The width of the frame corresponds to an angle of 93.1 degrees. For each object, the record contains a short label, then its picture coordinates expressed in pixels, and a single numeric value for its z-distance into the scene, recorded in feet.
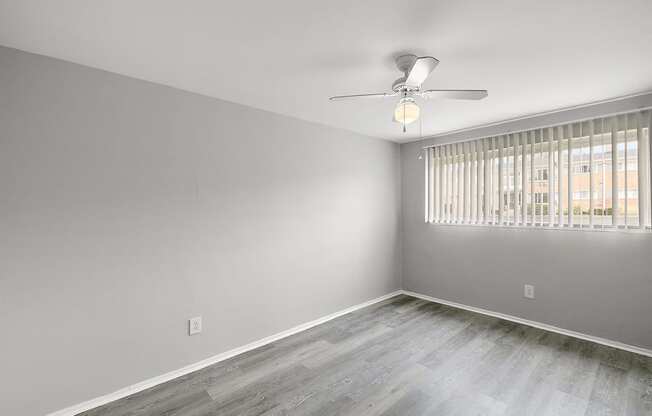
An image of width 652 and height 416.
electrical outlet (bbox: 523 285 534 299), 10.90
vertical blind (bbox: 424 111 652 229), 9.01
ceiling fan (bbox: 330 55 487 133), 6.31
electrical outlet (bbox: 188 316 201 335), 8.16
